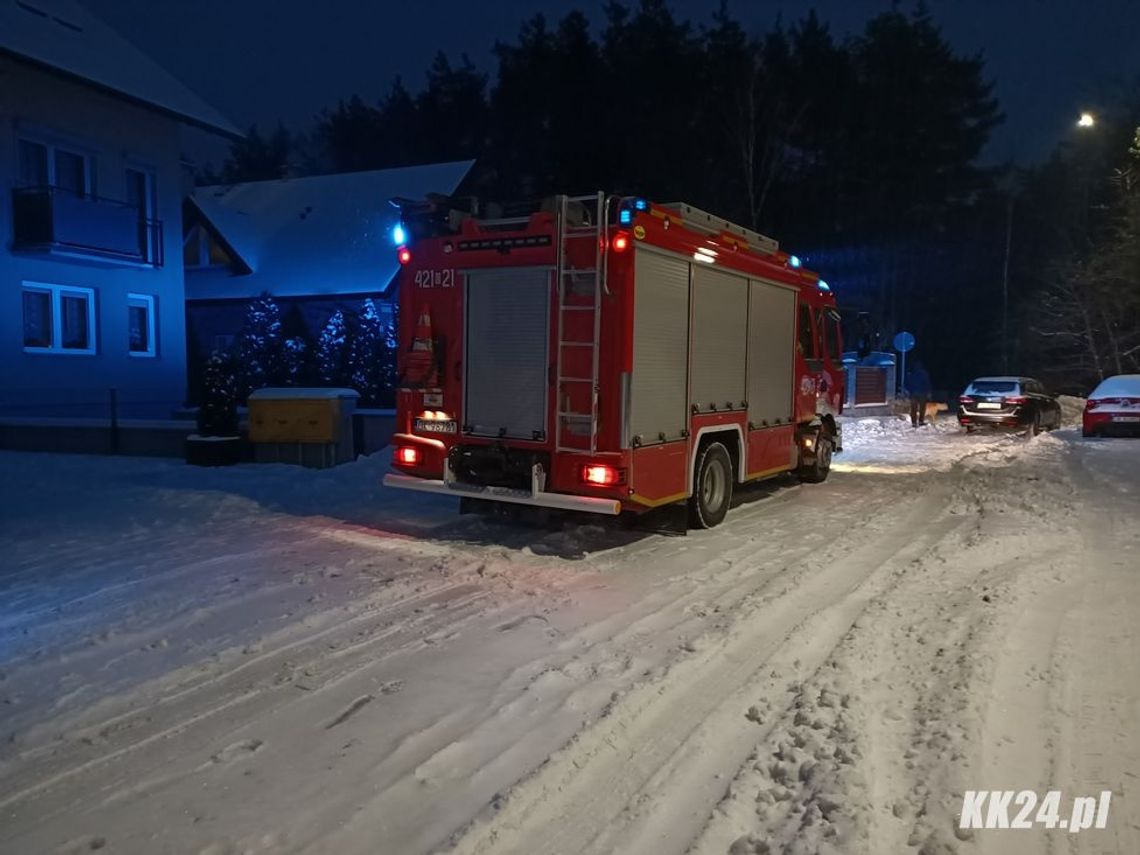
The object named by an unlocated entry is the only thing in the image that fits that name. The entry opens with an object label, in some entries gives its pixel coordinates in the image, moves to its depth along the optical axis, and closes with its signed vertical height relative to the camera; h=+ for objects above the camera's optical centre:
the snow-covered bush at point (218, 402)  13.72 -0.64
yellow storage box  13.70 -0.96
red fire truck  7.90 +0.08
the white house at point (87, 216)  18.48 +3.17
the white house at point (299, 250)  25.53 +3.43
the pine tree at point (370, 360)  23.61 +0.08
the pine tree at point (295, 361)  24.62 +0.03
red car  20.56 -0.78
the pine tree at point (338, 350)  23.88 +0.35
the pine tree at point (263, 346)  24.84 +0.43
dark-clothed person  26.14 -0.57
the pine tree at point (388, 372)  23.52 -0.22
